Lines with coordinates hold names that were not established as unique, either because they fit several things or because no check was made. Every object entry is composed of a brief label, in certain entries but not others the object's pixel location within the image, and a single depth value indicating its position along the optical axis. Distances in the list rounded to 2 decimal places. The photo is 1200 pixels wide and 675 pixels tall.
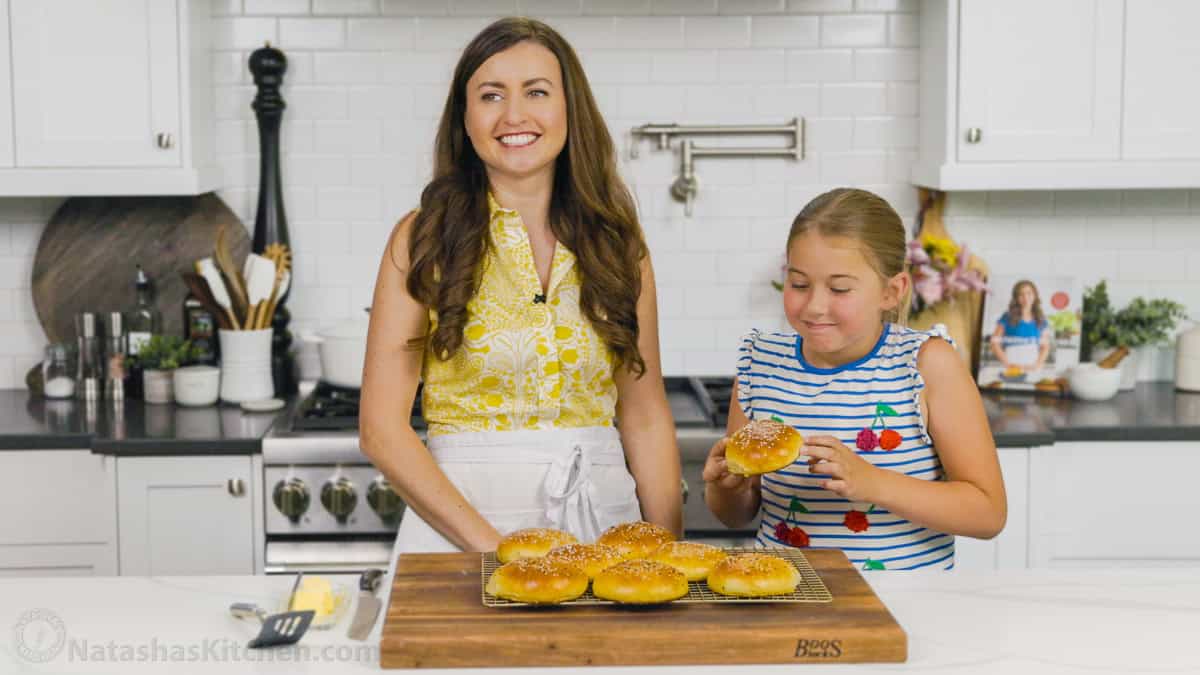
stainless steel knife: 1.76
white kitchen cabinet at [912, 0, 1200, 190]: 3.56
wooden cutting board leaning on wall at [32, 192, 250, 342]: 3.92
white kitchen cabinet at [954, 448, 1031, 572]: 3.36
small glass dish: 1.78
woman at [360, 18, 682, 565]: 2.44
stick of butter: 1.81
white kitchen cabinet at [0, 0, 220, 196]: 3.49
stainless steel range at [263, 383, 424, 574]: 3.30
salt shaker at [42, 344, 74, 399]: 3.79
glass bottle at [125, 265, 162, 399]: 3.83
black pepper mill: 3.81
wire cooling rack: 1.74
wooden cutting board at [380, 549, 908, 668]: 1.63
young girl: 2.15
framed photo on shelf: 3.82
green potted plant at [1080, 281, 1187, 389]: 3.84
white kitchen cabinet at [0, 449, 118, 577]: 3.35
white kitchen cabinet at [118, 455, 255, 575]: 3.31
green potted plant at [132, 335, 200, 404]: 3.72
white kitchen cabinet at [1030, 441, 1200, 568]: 3.41
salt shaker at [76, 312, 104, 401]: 3.77
